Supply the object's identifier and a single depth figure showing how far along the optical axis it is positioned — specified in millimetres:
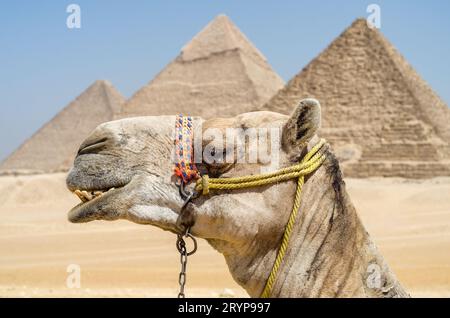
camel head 2521
